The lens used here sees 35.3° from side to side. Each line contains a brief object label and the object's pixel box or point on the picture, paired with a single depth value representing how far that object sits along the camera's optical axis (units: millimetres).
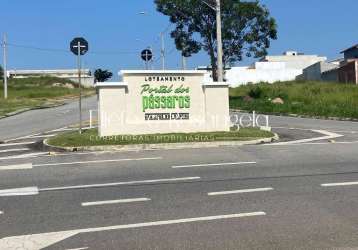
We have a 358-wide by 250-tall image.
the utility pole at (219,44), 25409
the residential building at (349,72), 64188
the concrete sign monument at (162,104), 18297
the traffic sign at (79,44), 18812
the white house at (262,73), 87338
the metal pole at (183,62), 49781
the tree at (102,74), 124938
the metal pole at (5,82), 61612
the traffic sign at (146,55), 27953
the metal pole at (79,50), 18828
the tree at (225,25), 42344
